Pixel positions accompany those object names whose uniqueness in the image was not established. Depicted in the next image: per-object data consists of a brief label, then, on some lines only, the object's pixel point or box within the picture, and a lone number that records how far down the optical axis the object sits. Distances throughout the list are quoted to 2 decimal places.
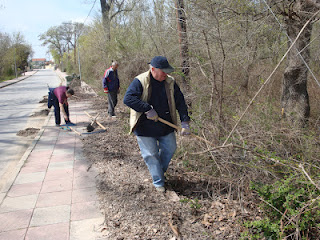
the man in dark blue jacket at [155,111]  3.39
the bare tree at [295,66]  5.36
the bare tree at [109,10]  14.38
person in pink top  7.73
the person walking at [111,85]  8.45
